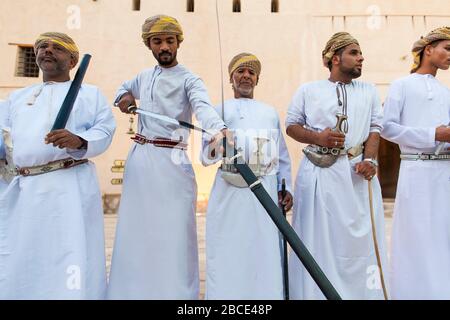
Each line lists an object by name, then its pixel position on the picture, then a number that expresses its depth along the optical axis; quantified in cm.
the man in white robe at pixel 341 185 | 263
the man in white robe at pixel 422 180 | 278
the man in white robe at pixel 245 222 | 259
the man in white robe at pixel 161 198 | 263
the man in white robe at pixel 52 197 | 232
